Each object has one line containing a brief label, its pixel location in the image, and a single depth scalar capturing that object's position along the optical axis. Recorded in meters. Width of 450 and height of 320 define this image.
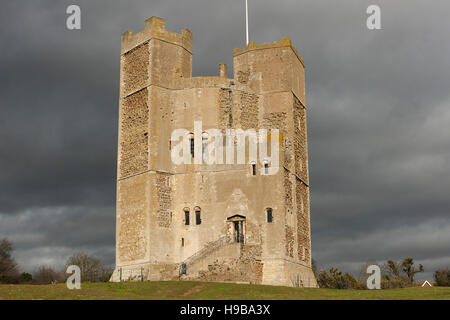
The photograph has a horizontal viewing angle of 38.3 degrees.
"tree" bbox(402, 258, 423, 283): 64.69
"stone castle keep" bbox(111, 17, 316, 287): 42.41
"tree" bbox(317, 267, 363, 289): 65.44
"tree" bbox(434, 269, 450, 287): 59.81
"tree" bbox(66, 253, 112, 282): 59.46
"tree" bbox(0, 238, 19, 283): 59.94
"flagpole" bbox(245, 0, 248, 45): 51.78
